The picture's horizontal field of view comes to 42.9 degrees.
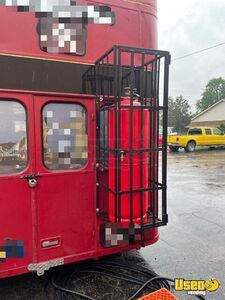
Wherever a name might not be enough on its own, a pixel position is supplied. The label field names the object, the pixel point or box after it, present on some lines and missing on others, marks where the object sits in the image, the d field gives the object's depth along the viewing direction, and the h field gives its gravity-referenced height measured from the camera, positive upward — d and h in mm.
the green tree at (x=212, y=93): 69400 +9403
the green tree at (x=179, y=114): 59969 +3918
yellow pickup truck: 22094 -599
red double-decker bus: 2805 +4
